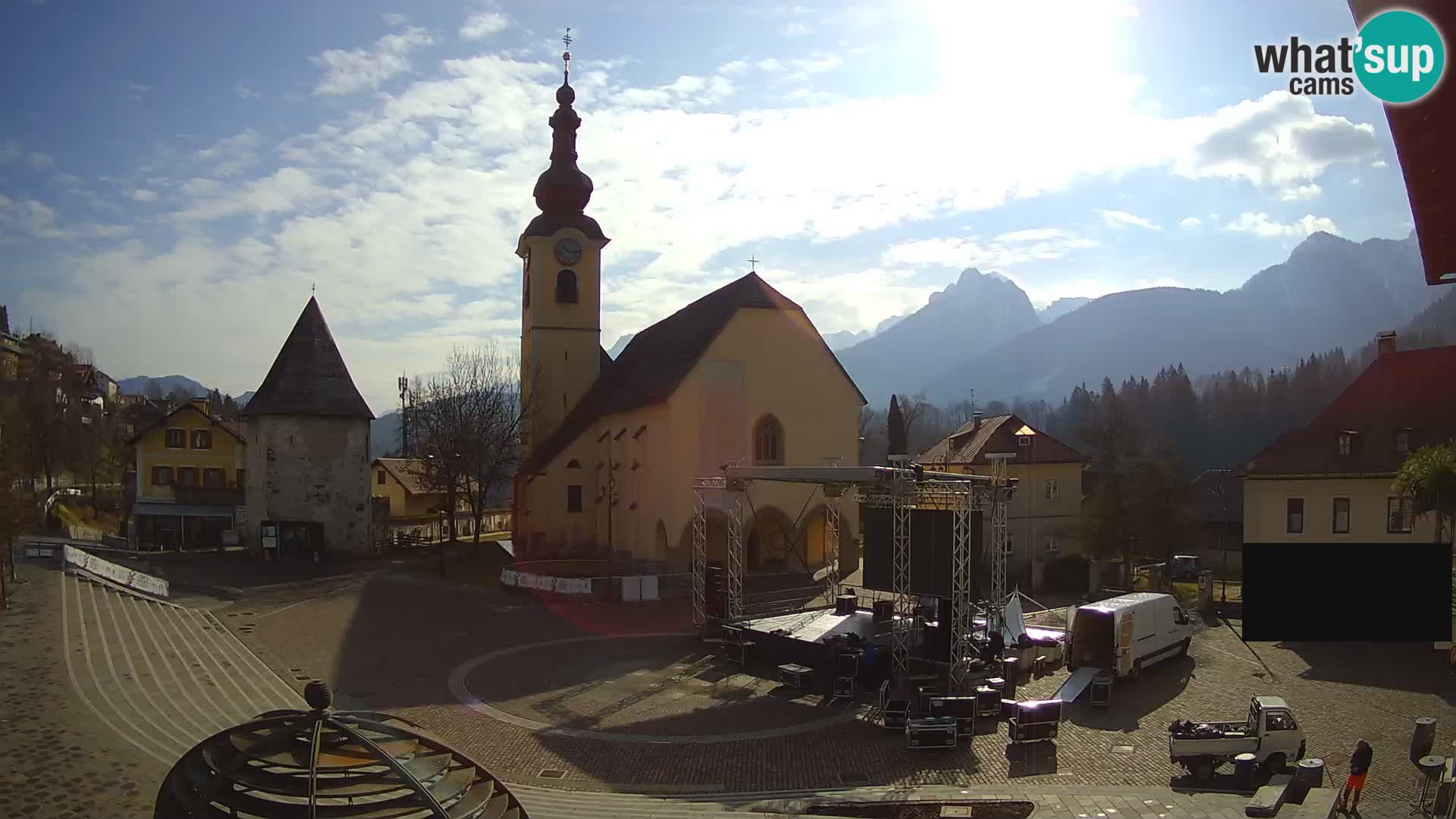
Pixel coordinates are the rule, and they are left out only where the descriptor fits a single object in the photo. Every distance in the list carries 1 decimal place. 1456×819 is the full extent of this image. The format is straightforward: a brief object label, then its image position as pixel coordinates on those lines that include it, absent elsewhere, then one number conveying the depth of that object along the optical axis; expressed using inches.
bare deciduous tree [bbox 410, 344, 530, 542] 1739.7
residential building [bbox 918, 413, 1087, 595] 1562.5
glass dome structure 286.8
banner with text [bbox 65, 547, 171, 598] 1169.4
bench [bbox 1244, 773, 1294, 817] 484.7
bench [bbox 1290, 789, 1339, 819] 477.7
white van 815.1
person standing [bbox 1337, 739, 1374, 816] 524.1
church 1401.3
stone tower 1626.5
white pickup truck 584.4
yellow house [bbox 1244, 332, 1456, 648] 892.0
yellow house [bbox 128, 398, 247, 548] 1873.8
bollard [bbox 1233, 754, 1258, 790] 575.8
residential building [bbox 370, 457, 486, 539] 2454.5
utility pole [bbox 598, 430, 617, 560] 1566.9
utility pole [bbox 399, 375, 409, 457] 2316.7
